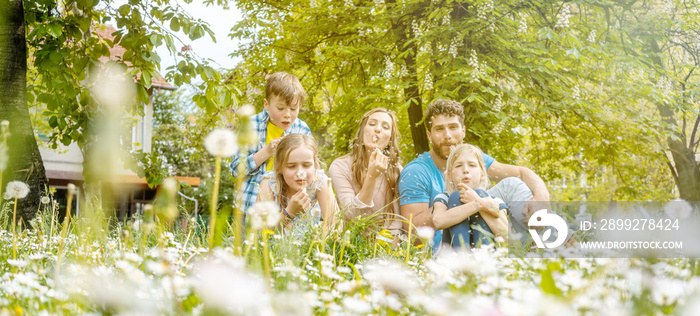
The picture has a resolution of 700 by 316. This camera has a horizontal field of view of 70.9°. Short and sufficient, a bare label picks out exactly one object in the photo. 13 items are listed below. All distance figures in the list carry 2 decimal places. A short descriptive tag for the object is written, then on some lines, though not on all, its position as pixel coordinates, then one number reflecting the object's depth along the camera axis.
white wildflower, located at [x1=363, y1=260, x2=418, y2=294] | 1.18
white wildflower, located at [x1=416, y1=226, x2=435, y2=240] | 1.45
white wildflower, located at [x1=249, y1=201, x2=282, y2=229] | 1.19
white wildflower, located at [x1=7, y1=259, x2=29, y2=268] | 1.67
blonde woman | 3.90
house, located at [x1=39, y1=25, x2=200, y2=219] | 15.28
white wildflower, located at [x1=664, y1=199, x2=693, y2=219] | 2.39
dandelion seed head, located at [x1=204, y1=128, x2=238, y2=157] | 1.01
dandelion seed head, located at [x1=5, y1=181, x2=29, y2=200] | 1.80
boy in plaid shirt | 3.77
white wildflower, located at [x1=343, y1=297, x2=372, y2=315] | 0.85
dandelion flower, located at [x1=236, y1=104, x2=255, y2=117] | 0.92
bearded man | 3.35
